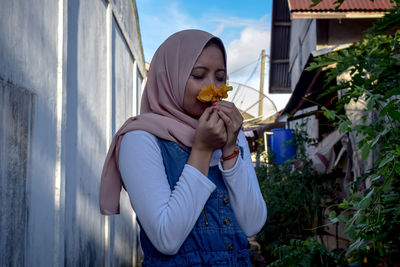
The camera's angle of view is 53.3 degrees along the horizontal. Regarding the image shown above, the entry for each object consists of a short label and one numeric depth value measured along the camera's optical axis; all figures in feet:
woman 3.80
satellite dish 51.99
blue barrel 40.60
